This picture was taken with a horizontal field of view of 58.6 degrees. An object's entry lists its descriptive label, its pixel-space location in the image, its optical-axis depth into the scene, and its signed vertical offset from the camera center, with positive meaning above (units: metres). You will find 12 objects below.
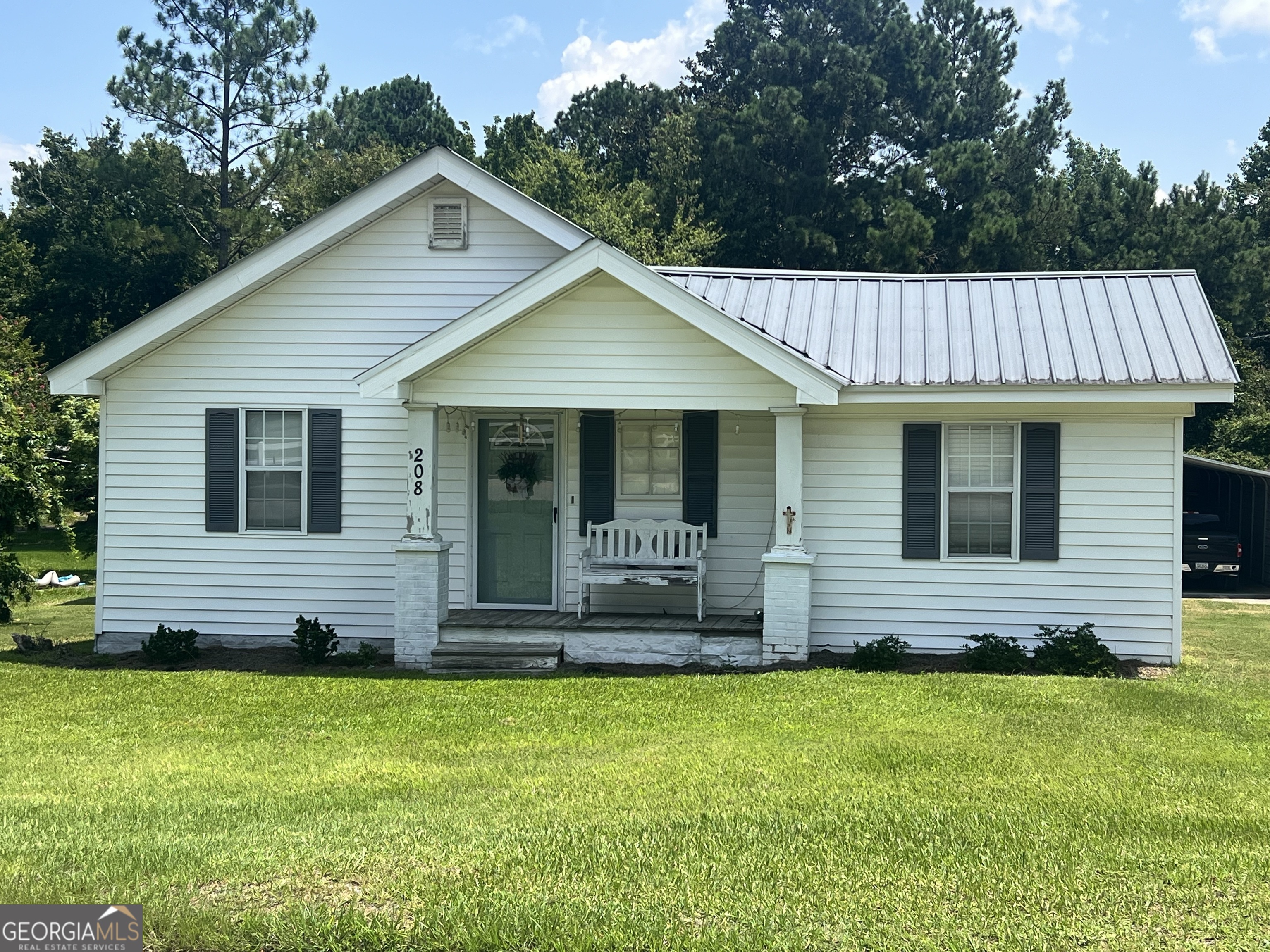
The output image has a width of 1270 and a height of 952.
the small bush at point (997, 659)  10.85 -1.60
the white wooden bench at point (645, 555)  11.30 -0.68
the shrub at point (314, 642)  11.74 -1.62
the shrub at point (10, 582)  14.12 -1.22
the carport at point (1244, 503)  20.45 -0.18
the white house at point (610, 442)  11.02 +0.51
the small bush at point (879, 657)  10.91 -1.61
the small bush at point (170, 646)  11.80 -1.67
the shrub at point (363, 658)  11.55 -1.75
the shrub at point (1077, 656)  10.64 -1.55
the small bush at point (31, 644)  12.73 -1.80
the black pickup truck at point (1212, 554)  20.53 -1.10
